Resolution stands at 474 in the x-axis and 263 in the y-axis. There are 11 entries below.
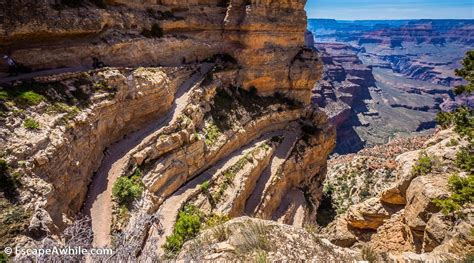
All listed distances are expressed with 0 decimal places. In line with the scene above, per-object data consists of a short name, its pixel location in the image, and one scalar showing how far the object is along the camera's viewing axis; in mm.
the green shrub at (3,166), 16661
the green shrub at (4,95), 21091
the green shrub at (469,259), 10461
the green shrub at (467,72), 16995
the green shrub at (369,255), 11210
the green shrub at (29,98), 21764
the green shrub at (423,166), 20531
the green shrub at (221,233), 11812
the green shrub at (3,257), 11689
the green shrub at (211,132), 36300
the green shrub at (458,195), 14762
